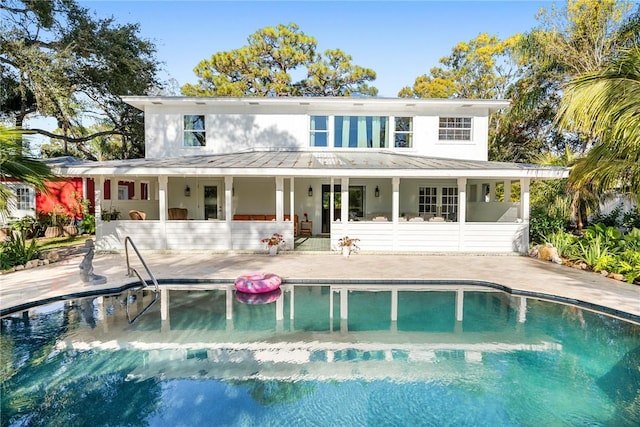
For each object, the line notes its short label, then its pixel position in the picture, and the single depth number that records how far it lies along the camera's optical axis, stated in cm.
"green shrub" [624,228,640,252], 962
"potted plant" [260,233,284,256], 1170
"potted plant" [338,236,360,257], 1145
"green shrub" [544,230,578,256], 1105
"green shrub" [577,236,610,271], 963
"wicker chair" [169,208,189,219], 1432
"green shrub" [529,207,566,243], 1223
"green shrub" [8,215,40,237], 1359
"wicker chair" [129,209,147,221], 1312
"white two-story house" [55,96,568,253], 1191
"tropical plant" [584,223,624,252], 1012
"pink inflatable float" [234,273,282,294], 790
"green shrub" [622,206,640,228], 1349
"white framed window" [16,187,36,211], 1882
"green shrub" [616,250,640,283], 839
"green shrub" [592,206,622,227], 1415
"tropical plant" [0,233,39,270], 951
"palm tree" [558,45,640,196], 517
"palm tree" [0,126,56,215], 677
